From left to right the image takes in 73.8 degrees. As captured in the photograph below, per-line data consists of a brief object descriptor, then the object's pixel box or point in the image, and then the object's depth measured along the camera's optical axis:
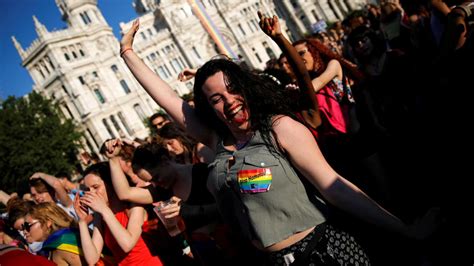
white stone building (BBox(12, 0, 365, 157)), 42.62
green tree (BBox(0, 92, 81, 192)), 29.05
